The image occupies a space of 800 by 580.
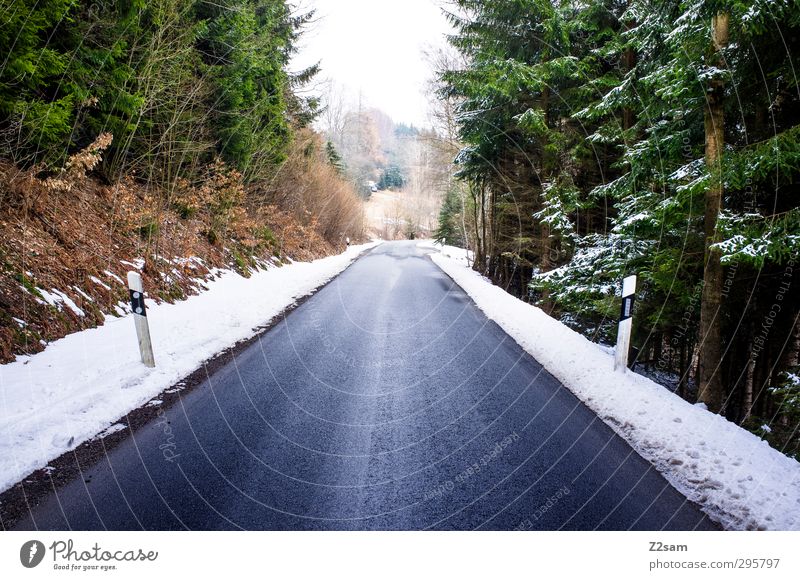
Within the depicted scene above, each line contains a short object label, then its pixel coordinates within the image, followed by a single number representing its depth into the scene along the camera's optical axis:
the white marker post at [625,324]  4.80
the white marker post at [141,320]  4.80
